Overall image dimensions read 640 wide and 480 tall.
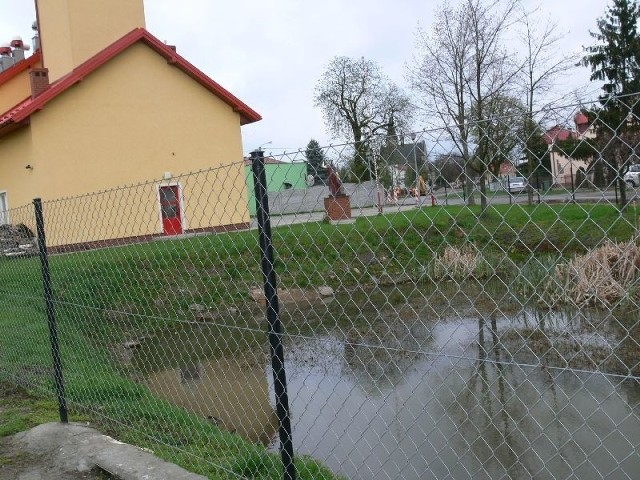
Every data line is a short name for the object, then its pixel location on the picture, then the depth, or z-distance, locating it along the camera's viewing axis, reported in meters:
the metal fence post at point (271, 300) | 3.05
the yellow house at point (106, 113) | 17.81
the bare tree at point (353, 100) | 35.38
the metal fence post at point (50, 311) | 4.97
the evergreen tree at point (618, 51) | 26.86
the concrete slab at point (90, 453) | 3.90
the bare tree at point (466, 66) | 20.88
